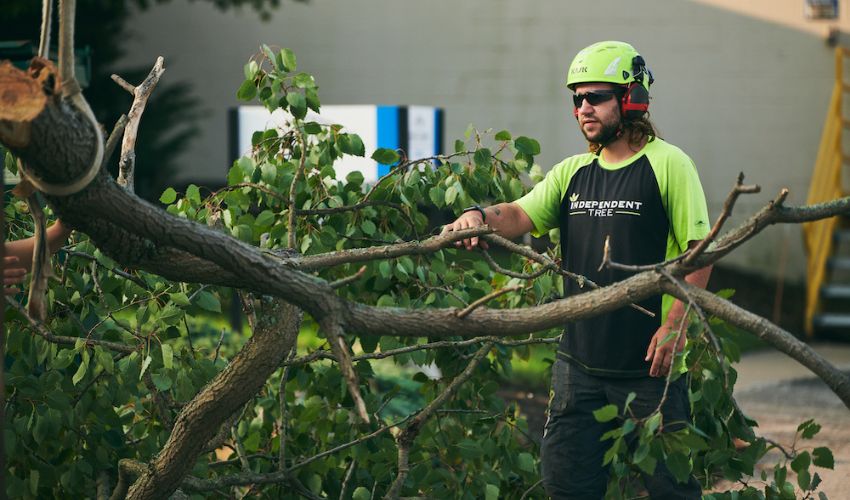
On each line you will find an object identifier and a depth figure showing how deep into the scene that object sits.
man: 7.13
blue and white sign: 17.12
